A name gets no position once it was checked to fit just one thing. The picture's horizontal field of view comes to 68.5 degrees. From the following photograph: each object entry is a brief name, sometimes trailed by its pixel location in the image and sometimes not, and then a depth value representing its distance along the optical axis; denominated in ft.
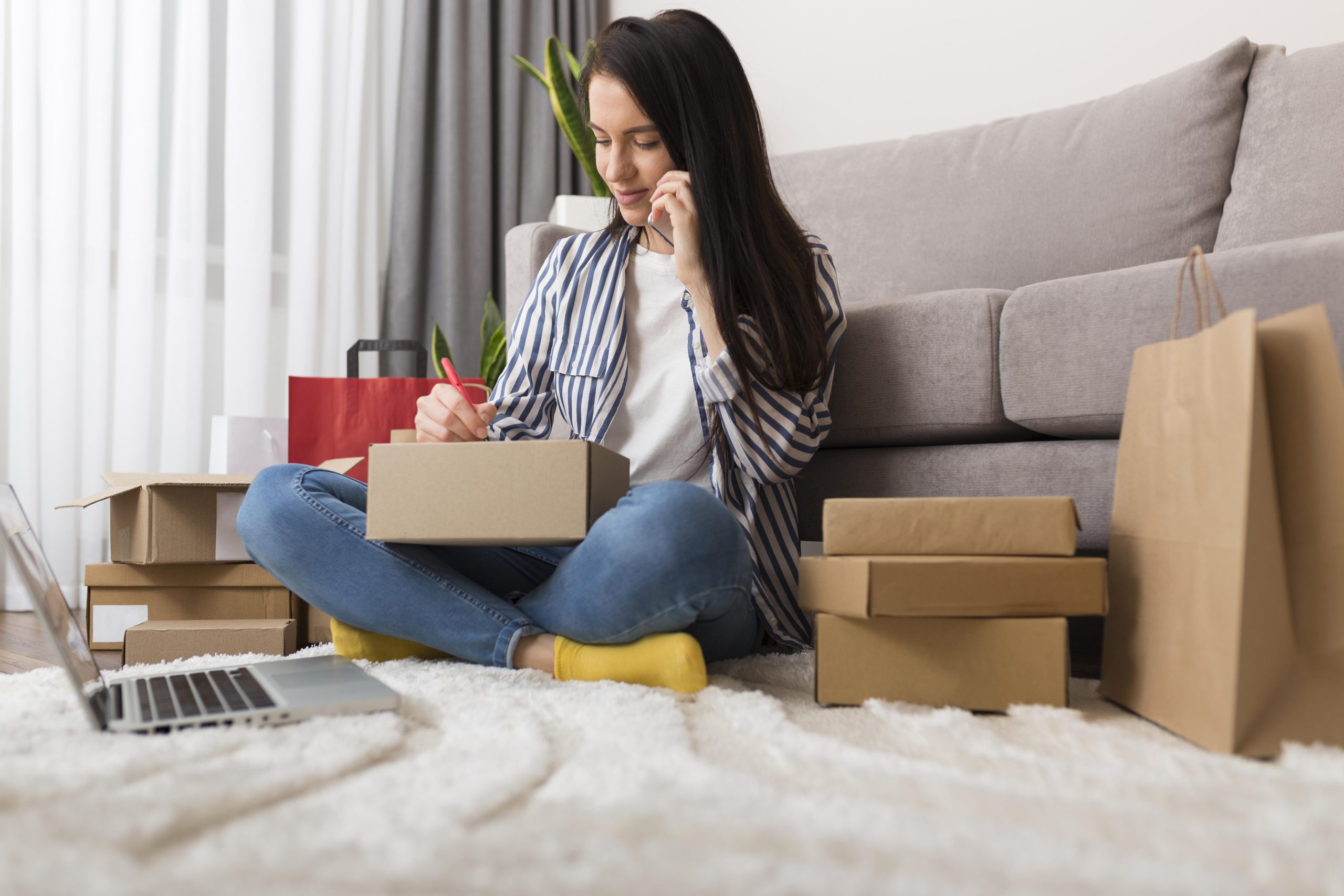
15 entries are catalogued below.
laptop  2.32
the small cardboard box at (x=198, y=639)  3.94
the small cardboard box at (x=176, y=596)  4.32
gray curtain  8.21
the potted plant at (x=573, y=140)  7.16
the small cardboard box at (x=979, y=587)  2.74
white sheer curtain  6.51
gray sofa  3.64
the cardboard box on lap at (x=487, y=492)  3.04
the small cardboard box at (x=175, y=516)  4.28
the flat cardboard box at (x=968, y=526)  2.81
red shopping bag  4.93
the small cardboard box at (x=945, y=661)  2.77
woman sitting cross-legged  3.10
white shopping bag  5.24
